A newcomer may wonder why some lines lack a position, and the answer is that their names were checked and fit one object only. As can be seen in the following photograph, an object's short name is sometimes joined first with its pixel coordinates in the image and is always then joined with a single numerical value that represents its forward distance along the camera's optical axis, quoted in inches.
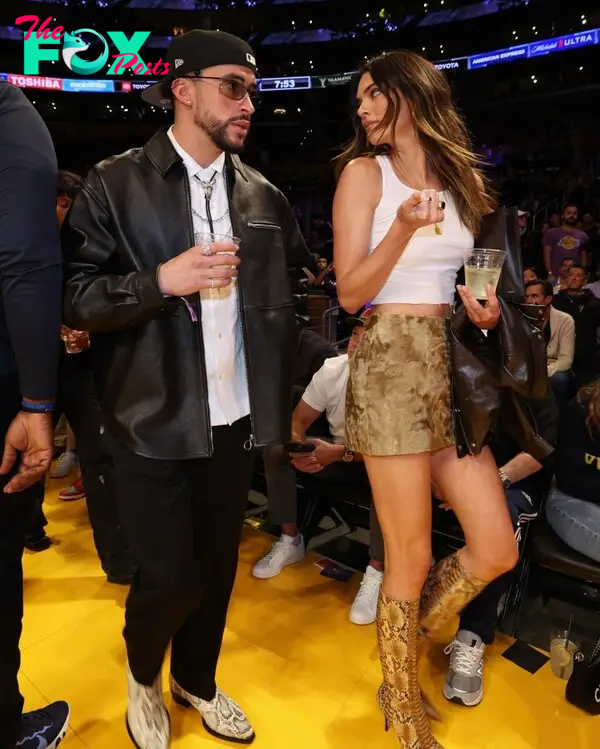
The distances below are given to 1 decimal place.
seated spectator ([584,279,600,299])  290.4
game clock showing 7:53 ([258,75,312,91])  766.5
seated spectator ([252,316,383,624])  116.5
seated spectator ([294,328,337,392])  136.9
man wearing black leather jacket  60.0
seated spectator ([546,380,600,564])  91.5
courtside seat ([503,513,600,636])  91.0
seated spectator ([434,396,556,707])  86.7
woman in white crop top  63.9
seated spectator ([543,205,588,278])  343.3
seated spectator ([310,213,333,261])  566.9
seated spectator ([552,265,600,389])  226.3
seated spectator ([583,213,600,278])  347.9
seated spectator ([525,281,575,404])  203.0
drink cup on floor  88.1
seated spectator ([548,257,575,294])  243.9
